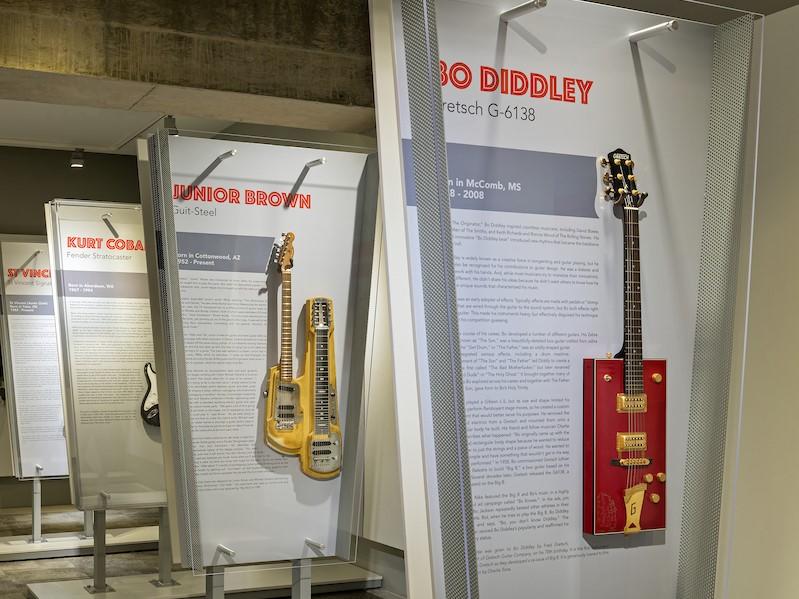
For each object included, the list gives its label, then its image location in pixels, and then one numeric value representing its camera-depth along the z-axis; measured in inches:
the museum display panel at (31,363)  290.4
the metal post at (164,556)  230.8
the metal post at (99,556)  226.5
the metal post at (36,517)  284.0
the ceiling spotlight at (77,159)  328.2
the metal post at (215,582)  138.7
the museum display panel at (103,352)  220.8
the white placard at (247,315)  135.9
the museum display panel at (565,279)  63.9
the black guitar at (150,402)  229.6
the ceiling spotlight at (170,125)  135.9
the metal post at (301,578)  146.6
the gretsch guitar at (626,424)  68.6
